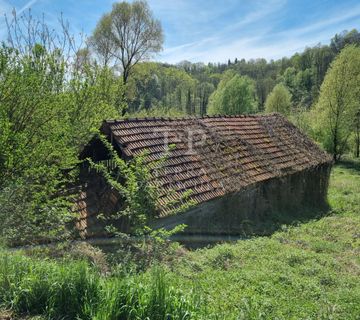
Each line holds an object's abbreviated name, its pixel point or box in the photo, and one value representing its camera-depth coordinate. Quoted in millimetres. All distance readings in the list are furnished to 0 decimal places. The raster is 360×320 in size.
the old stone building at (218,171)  9883
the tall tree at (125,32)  35000
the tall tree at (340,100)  28531
